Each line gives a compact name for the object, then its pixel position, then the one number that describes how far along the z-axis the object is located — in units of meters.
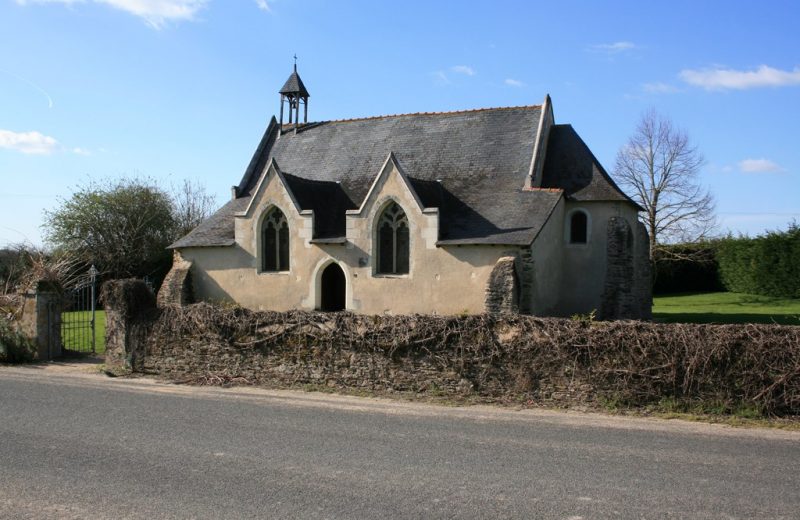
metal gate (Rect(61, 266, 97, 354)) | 18.47
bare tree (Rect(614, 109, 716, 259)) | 41.53
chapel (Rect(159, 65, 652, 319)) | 20.38
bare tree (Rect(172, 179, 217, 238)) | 49.26
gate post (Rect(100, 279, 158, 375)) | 14.75
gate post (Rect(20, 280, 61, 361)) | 16.84
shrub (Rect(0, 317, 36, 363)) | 16.67
